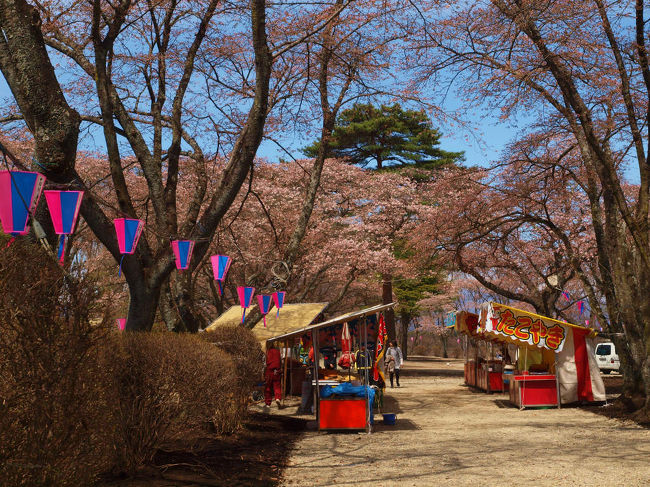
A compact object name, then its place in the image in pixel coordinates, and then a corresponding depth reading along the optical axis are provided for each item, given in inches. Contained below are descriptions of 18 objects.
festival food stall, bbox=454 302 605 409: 612.7
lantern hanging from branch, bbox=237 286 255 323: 575.8
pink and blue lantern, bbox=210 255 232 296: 487.3
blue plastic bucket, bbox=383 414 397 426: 511.5
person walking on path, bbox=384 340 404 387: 945.5
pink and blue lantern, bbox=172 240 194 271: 349.4
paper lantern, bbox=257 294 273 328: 554.8
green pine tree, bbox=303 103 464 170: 1480.1
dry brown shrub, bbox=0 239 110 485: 154.2
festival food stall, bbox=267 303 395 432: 469.1
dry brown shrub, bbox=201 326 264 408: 474.5
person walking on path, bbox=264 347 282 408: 633.0
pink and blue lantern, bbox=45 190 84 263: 266.7
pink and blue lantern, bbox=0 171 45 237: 231.8
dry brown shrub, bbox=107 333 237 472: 260.5
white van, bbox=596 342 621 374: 1197.1
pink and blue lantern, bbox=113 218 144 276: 321.4
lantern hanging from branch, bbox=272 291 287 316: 617.2
